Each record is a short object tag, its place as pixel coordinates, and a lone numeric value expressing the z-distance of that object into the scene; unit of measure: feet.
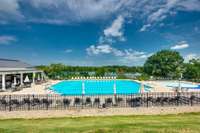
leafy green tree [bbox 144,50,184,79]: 71.06
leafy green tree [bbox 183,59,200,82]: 59.84
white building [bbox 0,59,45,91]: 42.38
